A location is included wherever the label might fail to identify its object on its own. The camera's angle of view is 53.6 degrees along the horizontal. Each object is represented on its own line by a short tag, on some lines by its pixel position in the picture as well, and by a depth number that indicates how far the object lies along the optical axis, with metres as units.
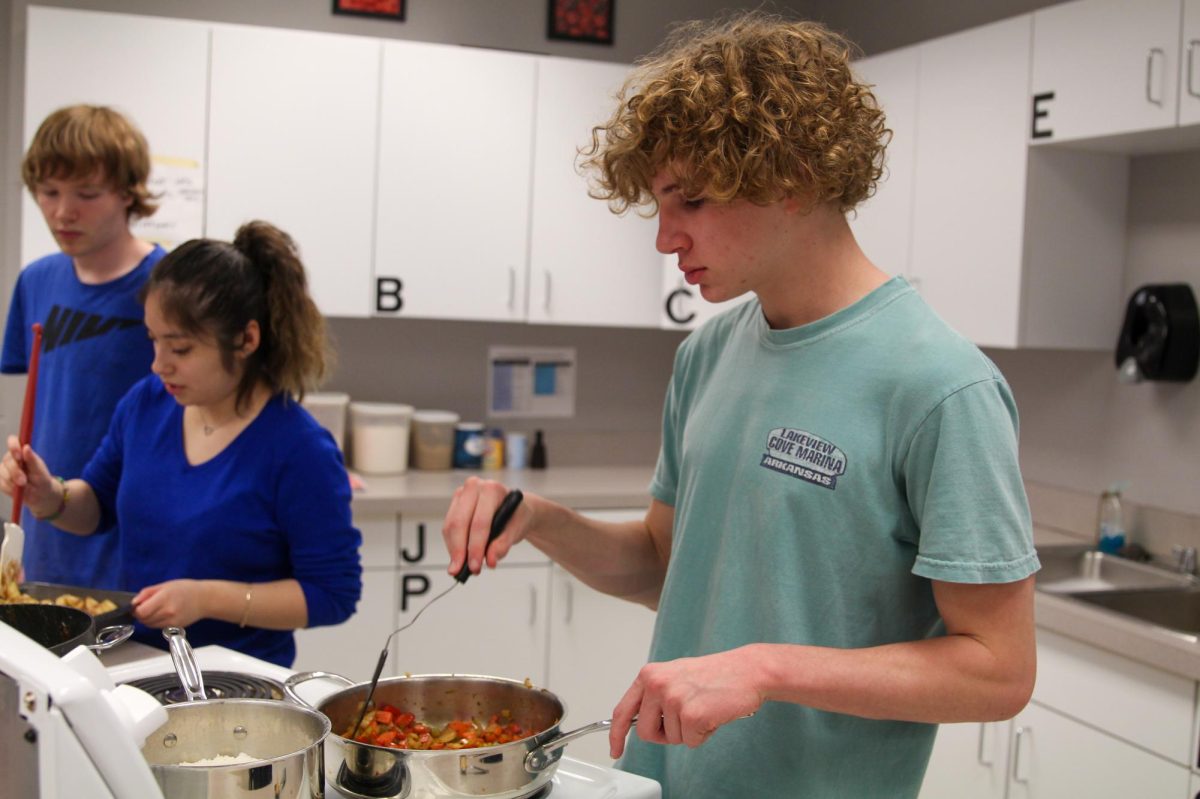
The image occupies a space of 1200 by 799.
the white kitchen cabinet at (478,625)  3.22
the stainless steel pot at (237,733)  1.09
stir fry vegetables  1.21
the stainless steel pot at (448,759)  1.06
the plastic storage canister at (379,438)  3.53
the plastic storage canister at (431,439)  3.67
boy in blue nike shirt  2.28
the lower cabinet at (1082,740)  2.28
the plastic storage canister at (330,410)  3.47
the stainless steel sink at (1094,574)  2.79
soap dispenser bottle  2.96
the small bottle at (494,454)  3.81
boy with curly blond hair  1.14
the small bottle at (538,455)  3.86
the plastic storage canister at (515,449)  3.85
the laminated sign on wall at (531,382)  3.95
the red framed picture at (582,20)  3.90
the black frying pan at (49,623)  1.49
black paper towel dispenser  2.76
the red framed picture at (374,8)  3.67
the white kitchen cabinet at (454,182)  3.39
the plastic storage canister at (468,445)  3.74
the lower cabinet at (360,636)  3.14
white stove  0.83
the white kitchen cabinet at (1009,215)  2.85
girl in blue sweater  1.76
